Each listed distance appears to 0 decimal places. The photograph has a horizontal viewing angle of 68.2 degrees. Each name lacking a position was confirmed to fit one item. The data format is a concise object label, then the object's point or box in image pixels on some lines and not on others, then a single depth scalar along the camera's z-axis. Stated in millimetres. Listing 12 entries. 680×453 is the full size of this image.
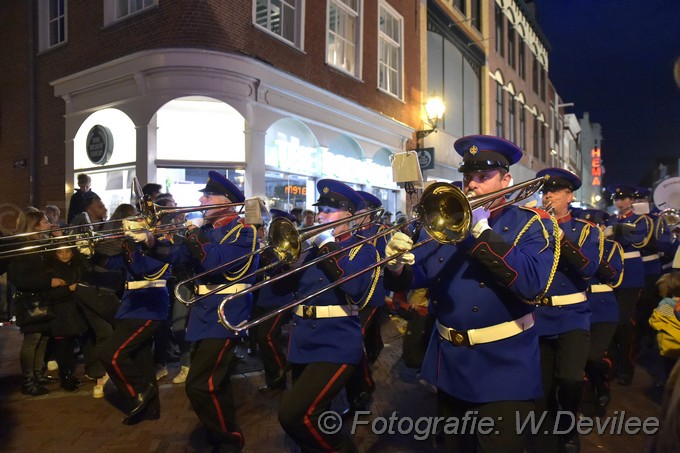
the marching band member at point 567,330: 3852
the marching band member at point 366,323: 4312
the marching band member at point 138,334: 4539
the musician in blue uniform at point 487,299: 2486
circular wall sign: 10516
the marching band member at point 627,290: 5840
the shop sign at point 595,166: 61350
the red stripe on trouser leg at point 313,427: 3158
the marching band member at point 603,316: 4617
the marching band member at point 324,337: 3188
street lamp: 15031
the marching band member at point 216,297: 3877
